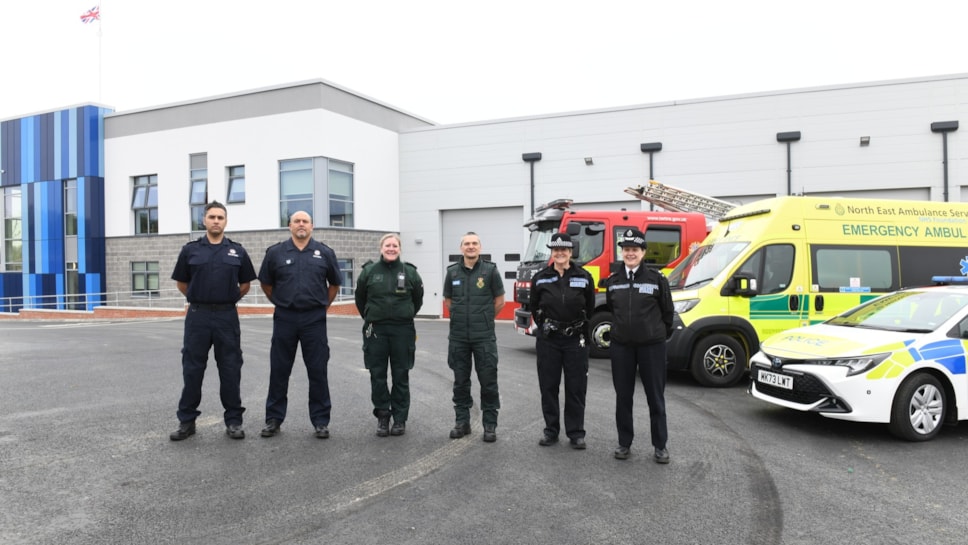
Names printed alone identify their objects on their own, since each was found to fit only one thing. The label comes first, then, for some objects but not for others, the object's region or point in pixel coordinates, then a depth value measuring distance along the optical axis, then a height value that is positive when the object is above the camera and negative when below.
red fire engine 10.96 +0.52
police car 5.57 -0.96
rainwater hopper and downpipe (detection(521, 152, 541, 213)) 22.56 +3.86
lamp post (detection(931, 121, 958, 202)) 18.34 +3.88
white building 19.11 +3.67
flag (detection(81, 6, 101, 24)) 30.17 +11.91
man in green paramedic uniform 5.68 -0.53
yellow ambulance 8.35 -0.02
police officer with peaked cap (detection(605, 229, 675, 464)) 5.12 -0.54
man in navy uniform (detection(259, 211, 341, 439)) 5.71 -0.42
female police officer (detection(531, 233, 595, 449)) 5.45 -0.58
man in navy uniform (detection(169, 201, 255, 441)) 5.58 -0.41
